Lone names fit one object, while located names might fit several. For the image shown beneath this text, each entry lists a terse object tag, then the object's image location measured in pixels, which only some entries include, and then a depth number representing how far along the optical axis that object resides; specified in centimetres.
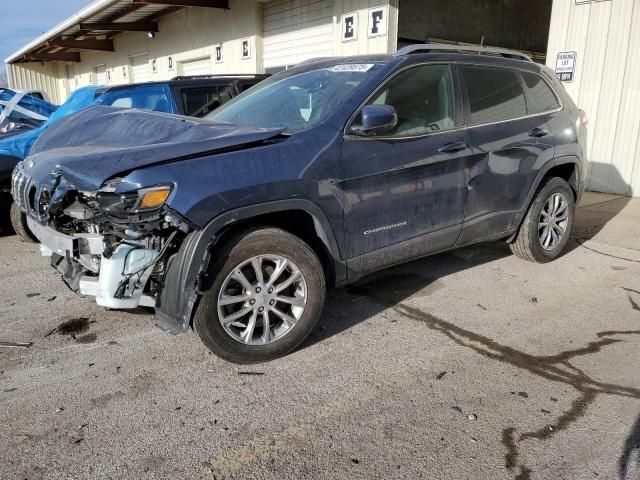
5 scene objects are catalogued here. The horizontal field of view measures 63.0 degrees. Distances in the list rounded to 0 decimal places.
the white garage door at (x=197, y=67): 1532
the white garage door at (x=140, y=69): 1942
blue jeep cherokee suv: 284
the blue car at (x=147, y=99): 589
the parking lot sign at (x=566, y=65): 862
